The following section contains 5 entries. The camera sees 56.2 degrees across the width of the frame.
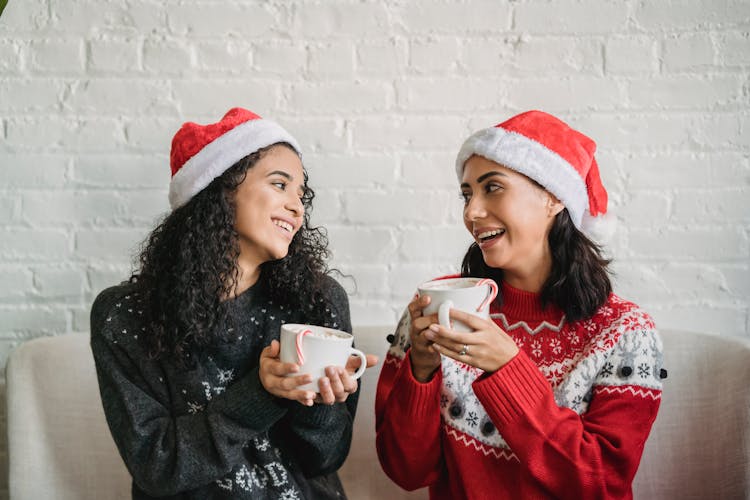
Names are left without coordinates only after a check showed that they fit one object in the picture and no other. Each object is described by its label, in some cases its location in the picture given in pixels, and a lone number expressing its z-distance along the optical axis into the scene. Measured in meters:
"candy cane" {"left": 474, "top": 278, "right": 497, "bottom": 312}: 1.13
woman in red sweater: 1.18
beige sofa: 1.51
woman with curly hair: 1.23
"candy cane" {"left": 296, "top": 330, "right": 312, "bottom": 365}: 1.08
